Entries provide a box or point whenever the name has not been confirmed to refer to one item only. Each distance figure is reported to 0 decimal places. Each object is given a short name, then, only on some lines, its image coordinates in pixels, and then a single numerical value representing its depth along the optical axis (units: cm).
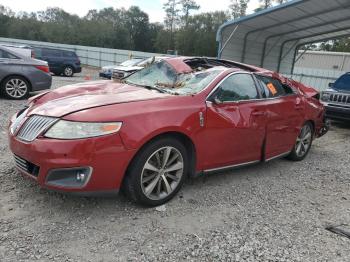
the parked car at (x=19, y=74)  906
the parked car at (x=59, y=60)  1977
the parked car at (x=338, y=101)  927
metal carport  1209
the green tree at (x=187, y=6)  6781
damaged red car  314
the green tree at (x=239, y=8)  5881
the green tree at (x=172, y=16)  6912
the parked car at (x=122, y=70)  1520
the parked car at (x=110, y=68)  1684
